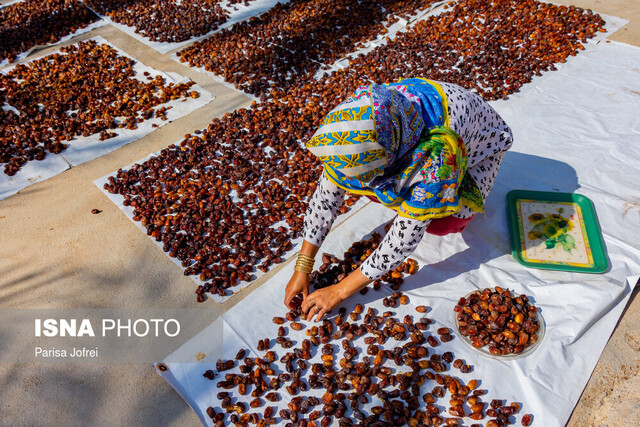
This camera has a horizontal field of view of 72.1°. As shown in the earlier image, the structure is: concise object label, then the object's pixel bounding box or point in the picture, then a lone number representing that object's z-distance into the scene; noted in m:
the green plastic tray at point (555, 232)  2.68
